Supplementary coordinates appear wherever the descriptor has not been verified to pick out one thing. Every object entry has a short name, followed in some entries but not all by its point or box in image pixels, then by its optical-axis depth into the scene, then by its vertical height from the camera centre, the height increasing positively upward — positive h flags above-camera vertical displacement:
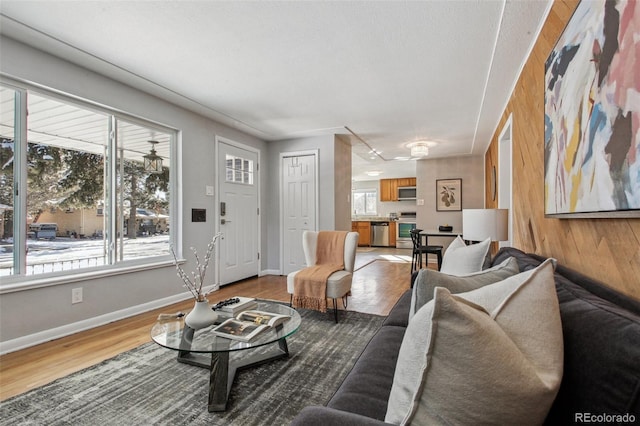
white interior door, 5.09 +0.20
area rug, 1.55 -1.04
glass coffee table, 1.60 -0.71
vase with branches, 1.79 -0.61
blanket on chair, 2.98 -0.61
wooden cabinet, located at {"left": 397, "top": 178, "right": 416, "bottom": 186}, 9.93 +1.10
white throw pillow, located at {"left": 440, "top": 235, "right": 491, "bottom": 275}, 1.88 -0.30
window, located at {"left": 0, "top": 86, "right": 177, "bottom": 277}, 2.37 +0.28
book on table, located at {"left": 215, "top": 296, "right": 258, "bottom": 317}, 2.07 -0.65
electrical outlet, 2.66 -0.71
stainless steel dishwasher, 9.82 -0.64
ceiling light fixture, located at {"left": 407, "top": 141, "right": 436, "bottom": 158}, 5.41 +1.20
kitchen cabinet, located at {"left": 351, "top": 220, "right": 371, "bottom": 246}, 10.01 -0.55
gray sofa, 0.59 -0.34
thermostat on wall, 3.88 +0.01
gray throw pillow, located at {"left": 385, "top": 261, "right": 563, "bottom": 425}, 0.59 -0.32
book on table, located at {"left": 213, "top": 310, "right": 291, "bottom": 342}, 1.70 -0.67
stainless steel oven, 9.47 -0.53
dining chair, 4.61 -0.55
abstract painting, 0.98 +0.40
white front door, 4.41 +0.04
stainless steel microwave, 9.87 +0.72
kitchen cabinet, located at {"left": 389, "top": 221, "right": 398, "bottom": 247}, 9.71 -0.60
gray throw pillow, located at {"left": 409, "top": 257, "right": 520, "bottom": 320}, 1.06 -0.26
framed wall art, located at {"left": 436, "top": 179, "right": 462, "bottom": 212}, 6.79 +0.45
